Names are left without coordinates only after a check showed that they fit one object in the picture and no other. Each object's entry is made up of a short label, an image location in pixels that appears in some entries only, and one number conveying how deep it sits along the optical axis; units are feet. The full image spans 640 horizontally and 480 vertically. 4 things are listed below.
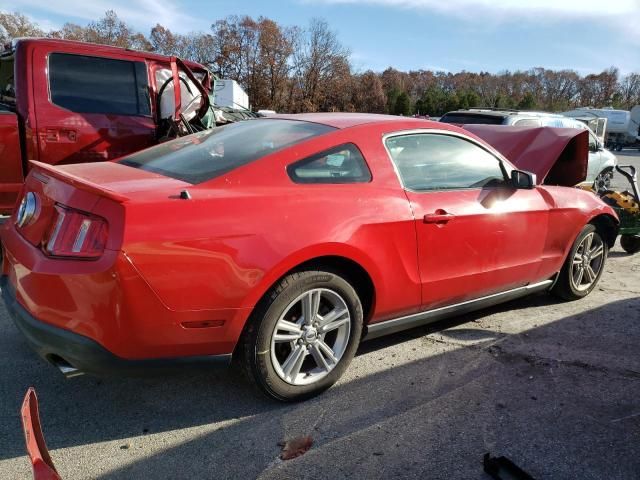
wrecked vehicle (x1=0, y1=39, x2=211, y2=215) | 15.75
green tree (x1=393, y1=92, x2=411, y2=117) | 195.11
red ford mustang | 7.33
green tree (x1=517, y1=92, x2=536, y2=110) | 182.54
